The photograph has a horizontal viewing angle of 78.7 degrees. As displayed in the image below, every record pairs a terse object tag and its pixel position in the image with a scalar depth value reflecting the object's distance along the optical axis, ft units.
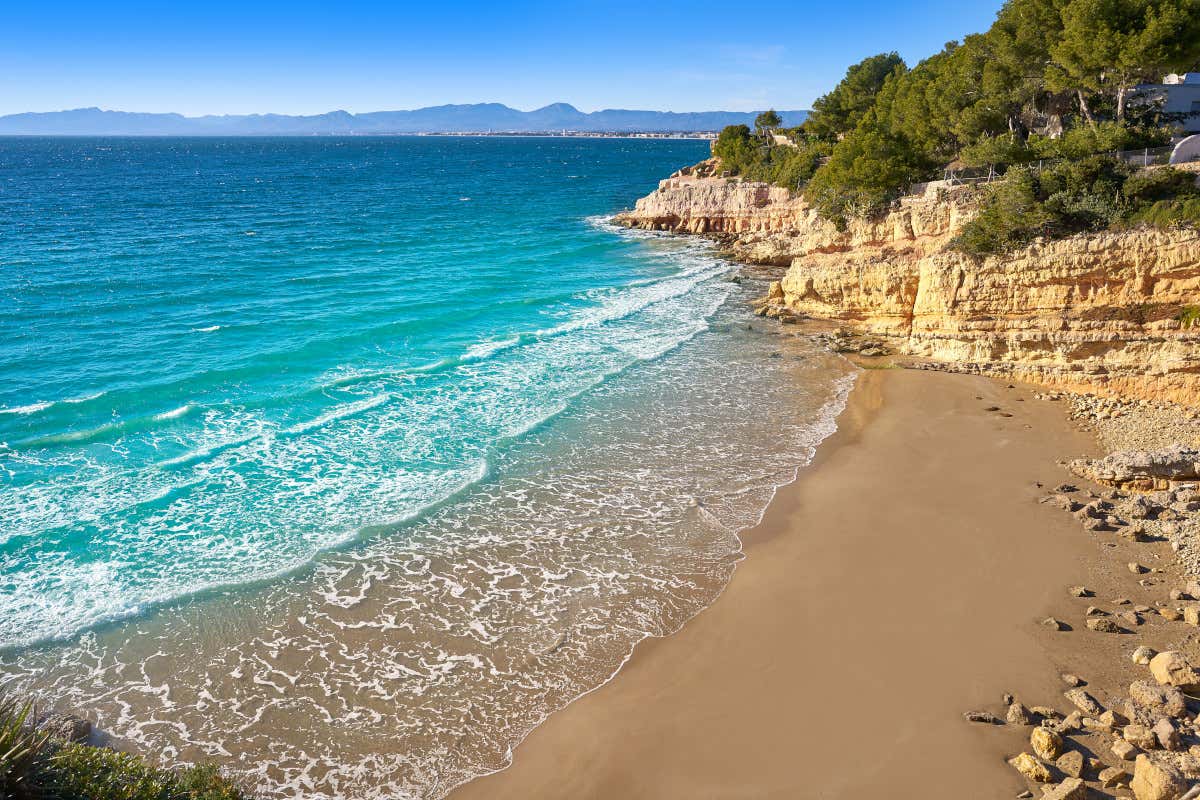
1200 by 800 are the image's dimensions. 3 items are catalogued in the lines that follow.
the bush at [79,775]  26.58
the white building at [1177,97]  124.19
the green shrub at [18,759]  25.94
